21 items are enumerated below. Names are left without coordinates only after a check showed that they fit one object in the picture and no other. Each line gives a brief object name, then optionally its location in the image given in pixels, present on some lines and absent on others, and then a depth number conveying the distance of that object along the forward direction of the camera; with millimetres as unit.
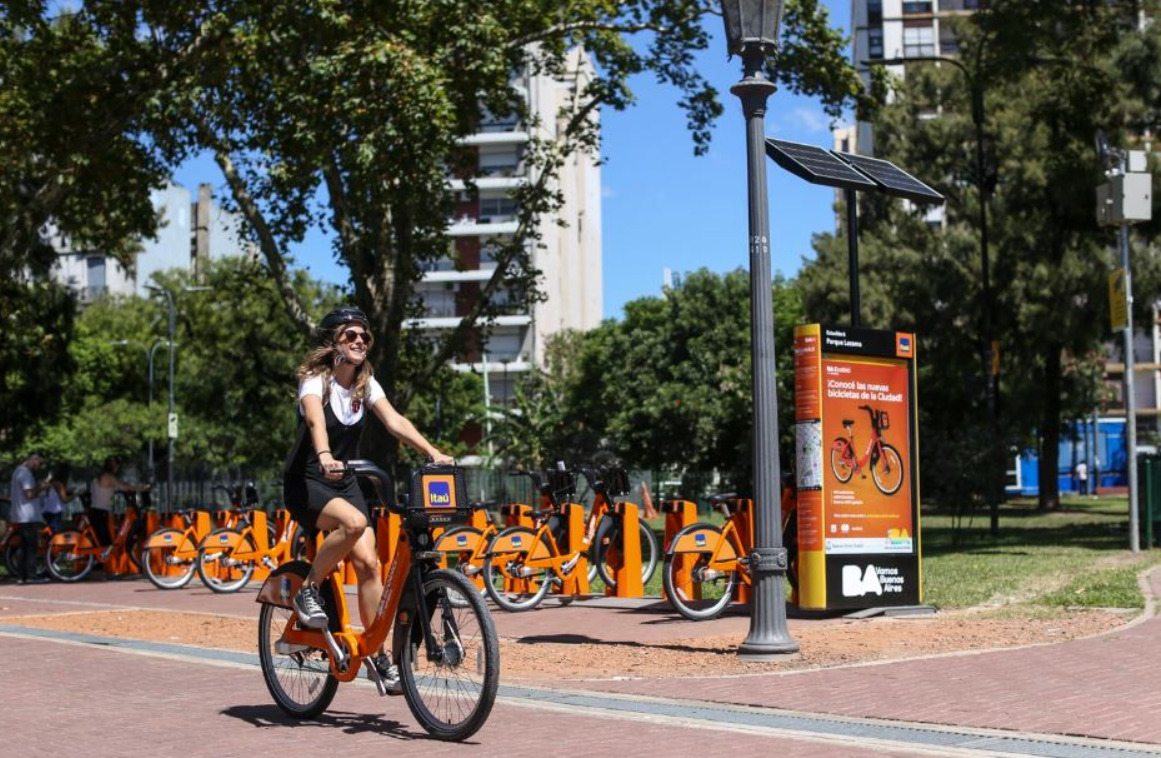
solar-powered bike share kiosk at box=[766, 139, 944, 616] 11820
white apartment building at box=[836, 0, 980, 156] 80875
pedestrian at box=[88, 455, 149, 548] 22188
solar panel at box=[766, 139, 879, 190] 11352
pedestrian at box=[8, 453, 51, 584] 21562
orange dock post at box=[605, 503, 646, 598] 14898
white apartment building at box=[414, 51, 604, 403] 80750
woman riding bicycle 6891
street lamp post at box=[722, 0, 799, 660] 9742
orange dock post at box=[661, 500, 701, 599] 14078
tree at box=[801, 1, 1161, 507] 27328
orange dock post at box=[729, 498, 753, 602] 12805
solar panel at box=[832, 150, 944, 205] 12539
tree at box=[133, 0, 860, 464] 20422
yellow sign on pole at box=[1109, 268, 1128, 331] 19653
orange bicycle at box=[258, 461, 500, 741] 6434
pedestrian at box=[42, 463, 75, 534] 23891
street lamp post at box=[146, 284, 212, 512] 42316
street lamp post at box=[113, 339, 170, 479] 58031
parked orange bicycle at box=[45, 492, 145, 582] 22125
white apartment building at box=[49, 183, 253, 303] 85562
